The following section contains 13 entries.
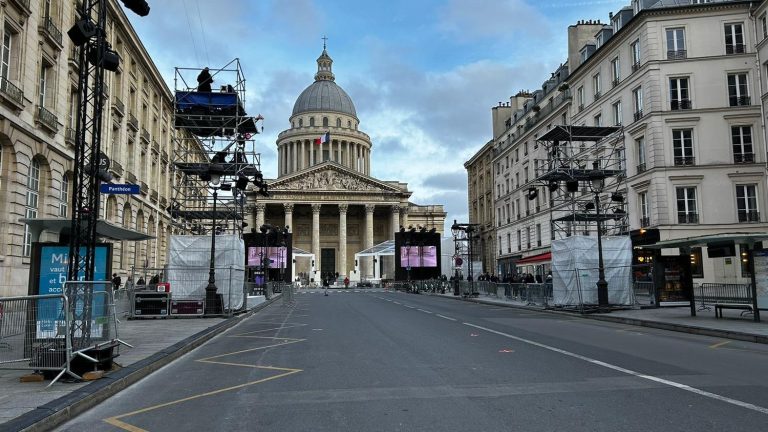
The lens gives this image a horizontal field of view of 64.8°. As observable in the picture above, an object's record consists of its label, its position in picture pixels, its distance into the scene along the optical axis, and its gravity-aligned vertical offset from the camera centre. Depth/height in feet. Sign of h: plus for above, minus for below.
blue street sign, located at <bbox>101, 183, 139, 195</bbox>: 38.79 +5.96
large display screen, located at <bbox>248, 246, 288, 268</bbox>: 163.02 +6.06
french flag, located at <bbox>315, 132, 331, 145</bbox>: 341.54 +79.37
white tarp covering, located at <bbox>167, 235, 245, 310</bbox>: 70.28 +1.37
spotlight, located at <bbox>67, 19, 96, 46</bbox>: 30.44 +12.59
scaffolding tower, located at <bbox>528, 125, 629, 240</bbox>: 76.35 +13.27
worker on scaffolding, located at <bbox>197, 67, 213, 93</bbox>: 88.69 +29.40
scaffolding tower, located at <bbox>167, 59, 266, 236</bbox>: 89.15 +23.72
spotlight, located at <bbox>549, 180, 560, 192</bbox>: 83.83 +12.22
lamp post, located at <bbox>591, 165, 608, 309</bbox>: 68.69 -0.47
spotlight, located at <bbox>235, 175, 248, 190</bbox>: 81.97 +13.01
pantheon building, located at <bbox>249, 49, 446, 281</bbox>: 292.81 +34.84
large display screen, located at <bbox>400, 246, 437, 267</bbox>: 173.99 +5.70
